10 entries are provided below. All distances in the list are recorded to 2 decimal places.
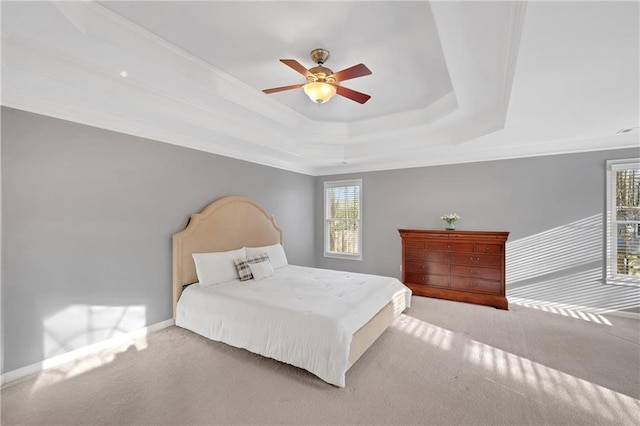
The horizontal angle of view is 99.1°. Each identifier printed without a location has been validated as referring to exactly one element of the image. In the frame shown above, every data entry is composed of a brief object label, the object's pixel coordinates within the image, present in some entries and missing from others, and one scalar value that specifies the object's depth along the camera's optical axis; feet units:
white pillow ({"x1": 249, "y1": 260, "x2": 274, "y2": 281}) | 12.09
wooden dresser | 13.21
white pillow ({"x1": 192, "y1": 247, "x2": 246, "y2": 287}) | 11.19
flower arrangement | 14.74
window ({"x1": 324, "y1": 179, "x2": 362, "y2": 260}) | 18.78
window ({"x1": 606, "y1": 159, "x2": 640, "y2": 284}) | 11.86
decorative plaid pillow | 11.89
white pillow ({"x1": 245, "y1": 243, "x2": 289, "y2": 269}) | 13.63
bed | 7.52
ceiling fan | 7.05
